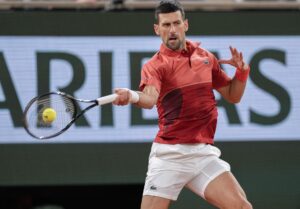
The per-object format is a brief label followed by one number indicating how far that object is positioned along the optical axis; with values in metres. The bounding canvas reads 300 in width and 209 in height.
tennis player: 12.14
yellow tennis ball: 11.73
